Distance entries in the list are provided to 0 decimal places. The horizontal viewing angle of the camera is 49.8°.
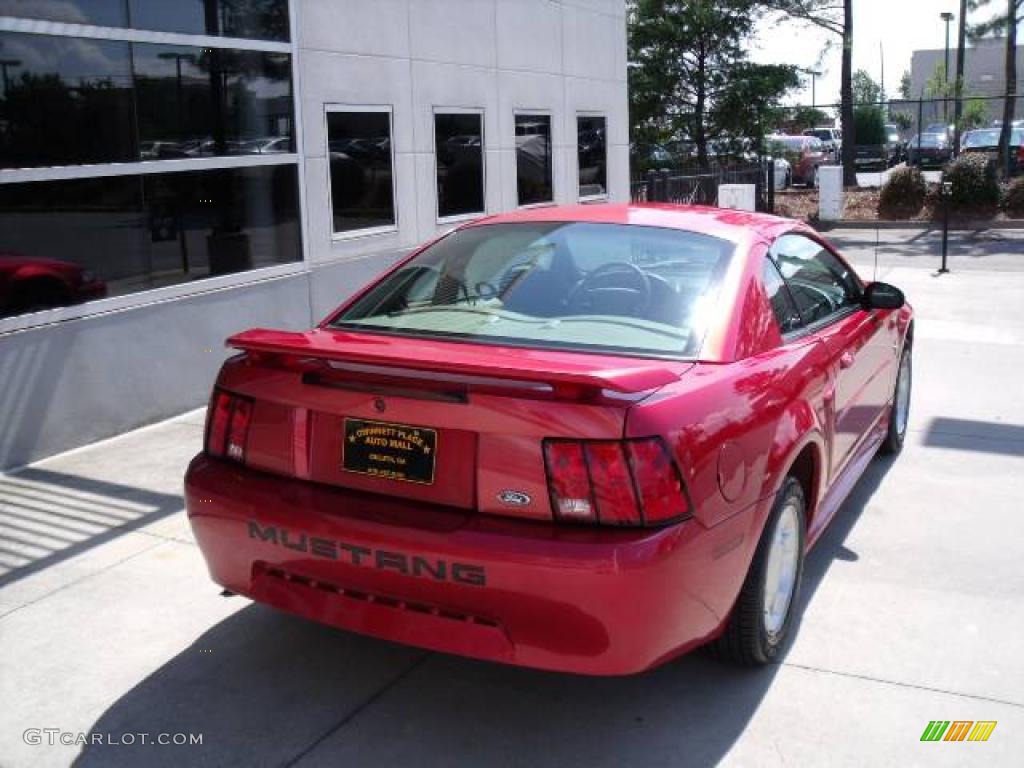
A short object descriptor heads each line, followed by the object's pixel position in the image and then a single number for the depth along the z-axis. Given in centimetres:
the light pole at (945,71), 2765
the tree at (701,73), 2342
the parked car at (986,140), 3132
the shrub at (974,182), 2089
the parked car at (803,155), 2466
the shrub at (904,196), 2186
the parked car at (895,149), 3825
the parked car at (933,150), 3462
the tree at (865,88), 6006
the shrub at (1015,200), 2075
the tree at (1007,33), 2297
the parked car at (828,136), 4212
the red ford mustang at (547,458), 306
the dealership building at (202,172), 638
